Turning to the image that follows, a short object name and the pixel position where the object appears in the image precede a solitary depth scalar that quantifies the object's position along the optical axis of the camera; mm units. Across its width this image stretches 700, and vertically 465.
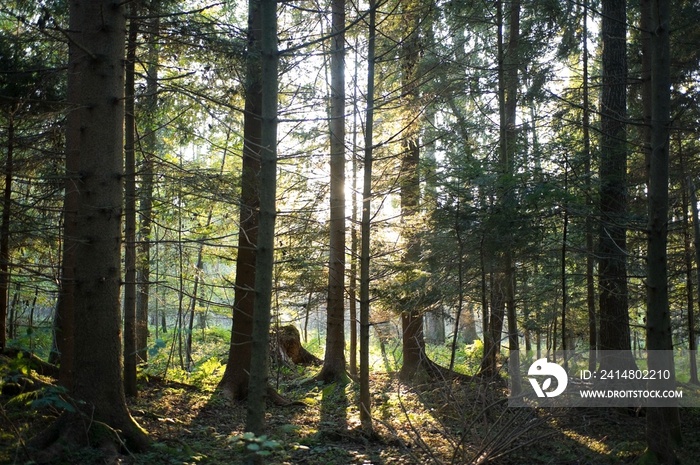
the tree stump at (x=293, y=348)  13696
